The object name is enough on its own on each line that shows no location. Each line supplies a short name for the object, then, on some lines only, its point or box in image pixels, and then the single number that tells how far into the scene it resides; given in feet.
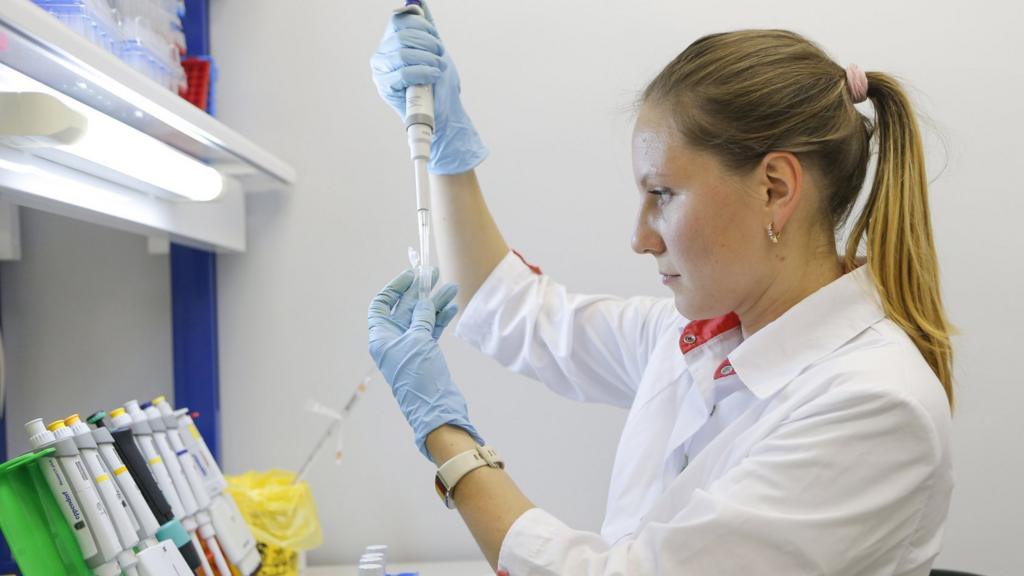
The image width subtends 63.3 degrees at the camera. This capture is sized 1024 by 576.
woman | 3.01
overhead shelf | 3.10
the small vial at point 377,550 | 4.84
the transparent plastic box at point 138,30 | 3.86
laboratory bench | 5.63
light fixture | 2.98
